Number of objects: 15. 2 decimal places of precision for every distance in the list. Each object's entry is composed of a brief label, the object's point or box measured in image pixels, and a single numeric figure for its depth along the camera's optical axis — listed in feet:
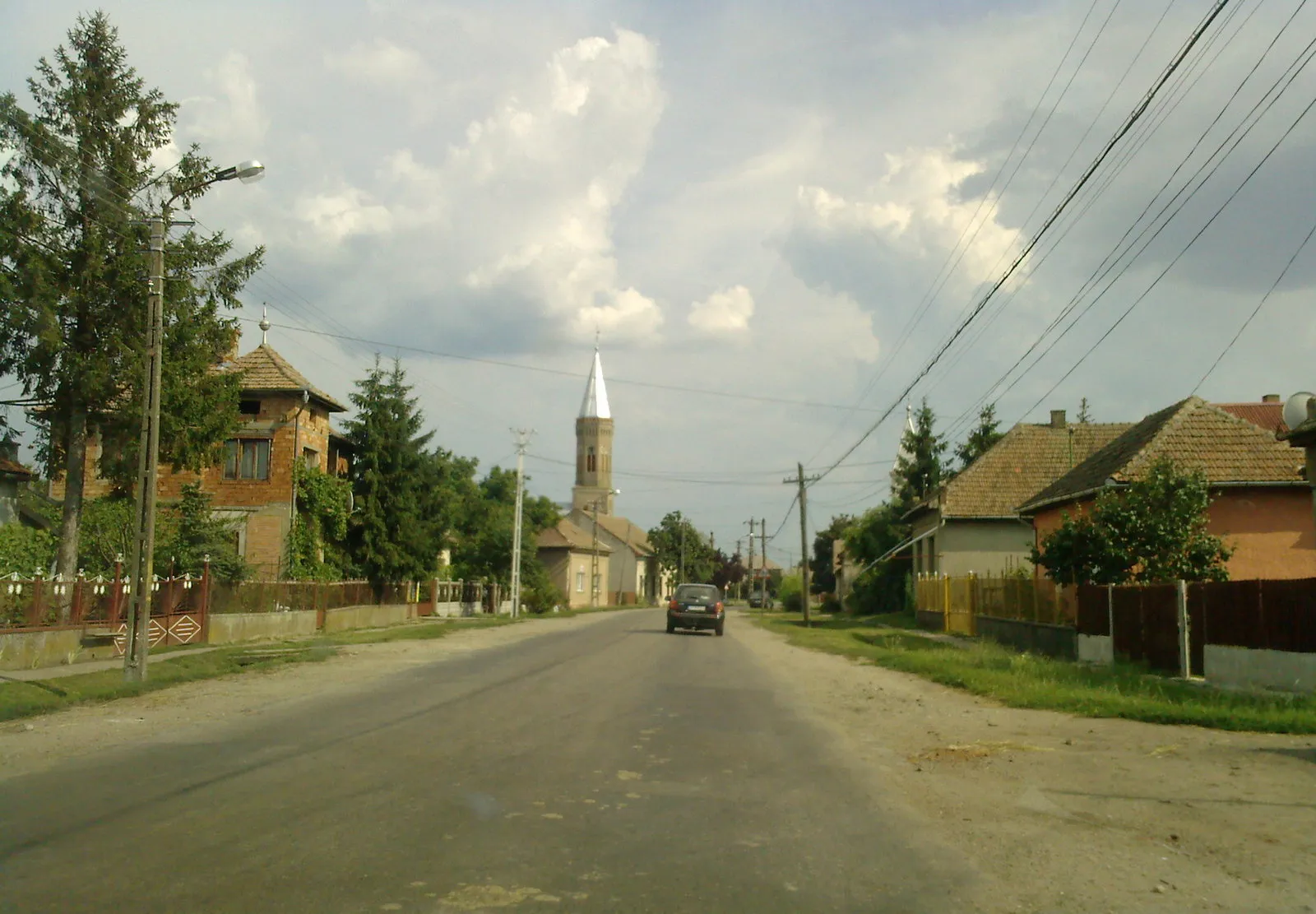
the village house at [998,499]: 128.77
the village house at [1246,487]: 76.13
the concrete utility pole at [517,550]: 157.07
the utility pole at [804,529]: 153.07
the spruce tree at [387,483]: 128.88
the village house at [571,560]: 246.06
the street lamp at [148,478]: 53.11
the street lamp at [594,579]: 262.06
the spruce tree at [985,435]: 171.42
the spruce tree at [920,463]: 182.60
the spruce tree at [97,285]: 74.23
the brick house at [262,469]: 117.29
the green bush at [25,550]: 79.15
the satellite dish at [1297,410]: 58.23
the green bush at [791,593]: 267.18
